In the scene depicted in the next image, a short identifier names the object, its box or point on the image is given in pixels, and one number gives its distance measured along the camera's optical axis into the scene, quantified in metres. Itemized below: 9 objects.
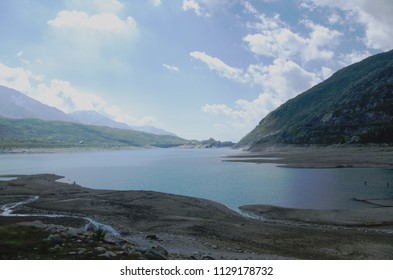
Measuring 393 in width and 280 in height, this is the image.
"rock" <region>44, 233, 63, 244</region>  27.14
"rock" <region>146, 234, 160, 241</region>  34.19
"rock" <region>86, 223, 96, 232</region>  39.72
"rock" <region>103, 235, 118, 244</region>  28.24
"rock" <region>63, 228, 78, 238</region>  29.22
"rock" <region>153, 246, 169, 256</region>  26.05
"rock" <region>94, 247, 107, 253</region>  24.85
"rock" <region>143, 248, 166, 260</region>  24.17
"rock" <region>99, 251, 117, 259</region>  23.48
